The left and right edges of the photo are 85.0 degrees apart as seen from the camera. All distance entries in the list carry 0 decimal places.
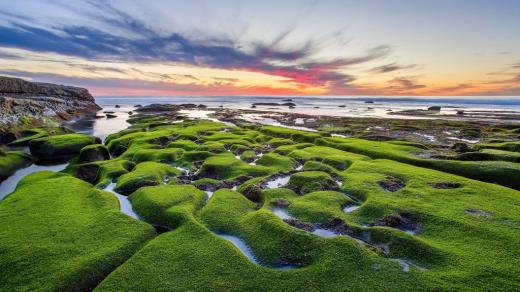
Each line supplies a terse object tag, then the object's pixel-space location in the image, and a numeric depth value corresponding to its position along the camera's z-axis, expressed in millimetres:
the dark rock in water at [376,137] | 38725
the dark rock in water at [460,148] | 28578
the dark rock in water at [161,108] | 113438
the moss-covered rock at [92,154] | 27953
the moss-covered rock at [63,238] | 9320
